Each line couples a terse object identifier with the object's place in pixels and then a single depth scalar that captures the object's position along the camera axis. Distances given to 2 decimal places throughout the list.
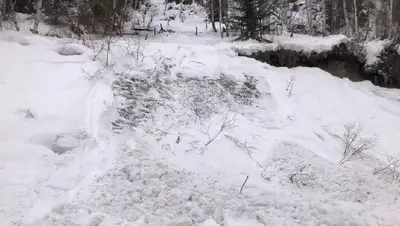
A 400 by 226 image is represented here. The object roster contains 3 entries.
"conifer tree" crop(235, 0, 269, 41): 15.55
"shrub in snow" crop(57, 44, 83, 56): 8.59
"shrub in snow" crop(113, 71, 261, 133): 6.67
